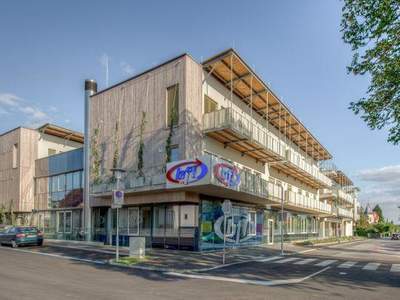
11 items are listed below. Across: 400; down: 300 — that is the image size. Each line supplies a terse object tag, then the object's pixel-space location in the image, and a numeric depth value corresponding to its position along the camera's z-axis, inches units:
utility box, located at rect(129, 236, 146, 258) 663.8
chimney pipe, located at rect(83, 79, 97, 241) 1109.7
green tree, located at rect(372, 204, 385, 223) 6476.4
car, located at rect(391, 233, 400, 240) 2554.1
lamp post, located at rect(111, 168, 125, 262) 638.2
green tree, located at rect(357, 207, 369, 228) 3444.4
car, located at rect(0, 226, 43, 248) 911.0
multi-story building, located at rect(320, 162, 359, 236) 2127.5
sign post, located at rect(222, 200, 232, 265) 629.3
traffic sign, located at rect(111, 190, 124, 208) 638.5
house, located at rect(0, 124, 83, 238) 1245.1
